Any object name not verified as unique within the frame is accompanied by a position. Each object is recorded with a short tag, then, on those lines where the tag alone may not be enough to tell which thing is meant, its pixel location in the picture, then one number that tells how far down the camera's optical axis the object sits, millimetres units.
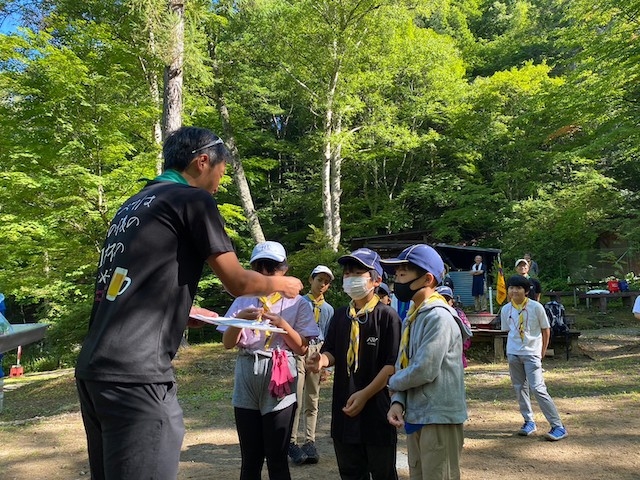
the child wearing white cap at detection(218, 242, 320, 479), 3480
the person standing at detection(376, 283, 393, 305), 5988
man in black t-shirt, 1812
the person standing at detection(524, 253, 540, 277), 18219
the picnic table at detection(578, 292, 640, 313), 19062
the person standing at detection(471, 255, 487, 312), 17250
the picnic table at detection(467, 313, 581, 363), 11898
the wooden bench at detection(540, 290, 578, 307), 20197
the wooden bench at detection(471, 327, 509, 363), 12203
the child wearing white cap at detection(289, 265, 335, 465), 5258
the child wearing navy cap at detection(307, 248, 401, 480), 3395
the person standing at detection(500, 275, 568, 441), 5770
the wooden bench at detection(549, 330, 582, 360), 11822
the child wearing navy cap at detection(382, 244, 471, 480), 2959
